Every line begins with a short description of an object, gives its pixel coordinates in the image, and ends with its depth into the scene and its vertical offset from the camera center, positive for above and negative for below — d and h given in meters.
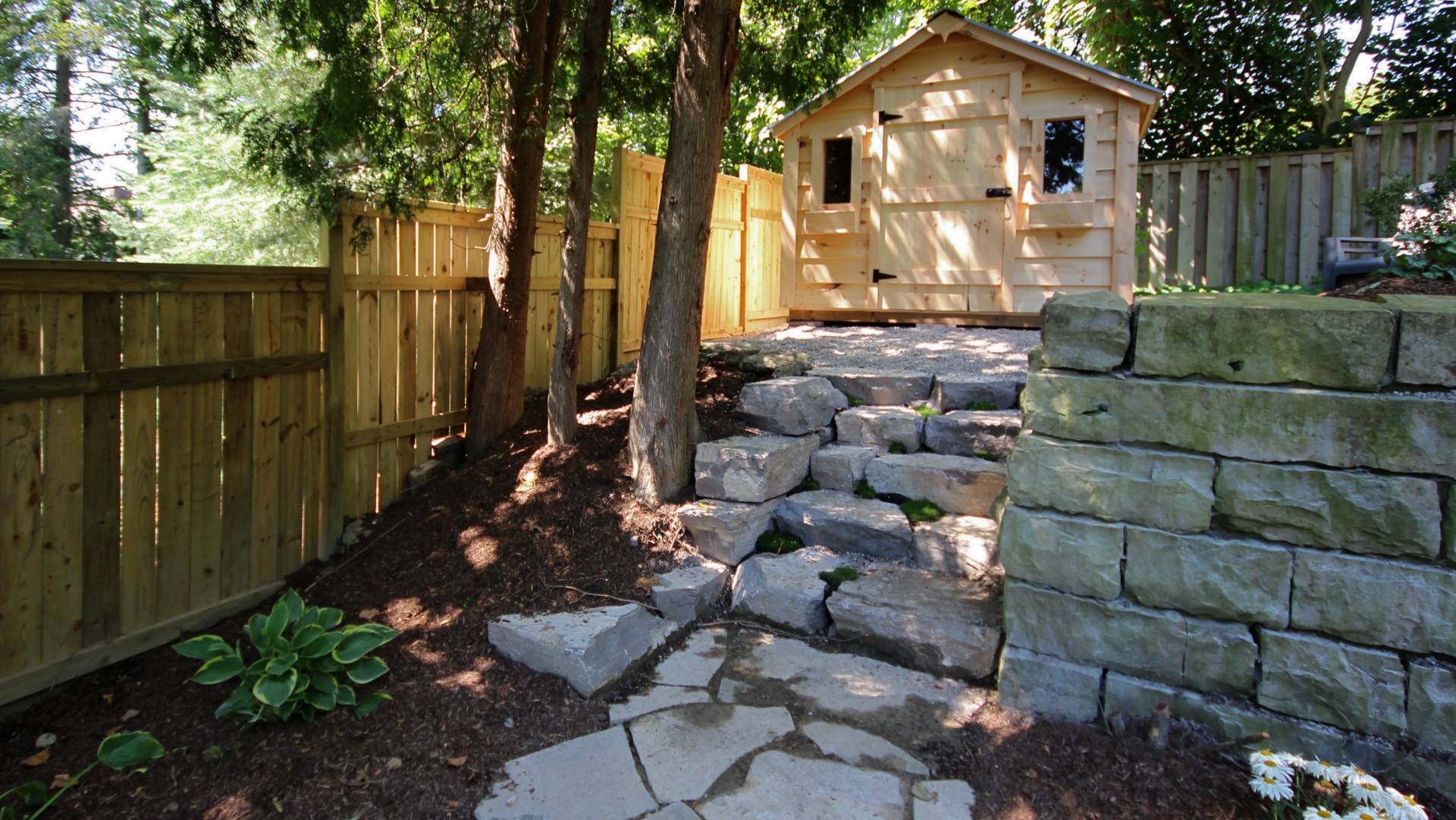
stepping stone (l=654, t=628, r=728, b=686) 3.99 -1.43
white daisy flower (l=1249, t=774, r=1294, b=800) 2.76 -1.33
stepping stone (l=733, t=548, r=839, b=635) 4.45 -1.21
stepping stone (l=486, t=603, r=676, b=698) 3.79 -1.28
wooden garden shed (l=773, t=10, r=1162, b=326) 8.56 +1.68
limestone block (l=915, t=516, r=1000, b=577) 4.66 -1.02
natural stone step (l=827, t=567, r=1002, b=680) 3.98 -1.22
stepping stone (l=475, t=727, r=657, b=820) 3.01 -1.52
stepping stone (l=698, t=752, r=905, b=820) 3.03 -1.53
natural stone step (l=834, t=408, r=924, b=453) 5.79 -0.51
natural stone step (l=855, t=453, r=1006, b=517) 5.08 -0.74
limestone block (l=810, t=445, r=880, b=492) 5.51 -0.72
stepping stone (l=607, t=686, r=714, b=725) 3.67 -1.47
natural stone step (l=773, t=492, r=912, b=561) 4.89 -0.96
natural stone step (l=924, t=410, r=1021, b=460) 5.56 -0.51
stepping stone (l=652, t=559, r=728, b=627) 4.48 -1.22
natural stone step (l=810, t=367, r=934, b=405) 6.31 -0.26
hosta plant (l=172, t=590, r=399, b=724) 3.37 -1.24
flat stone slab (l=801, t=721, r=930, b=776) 3.35 -1.50
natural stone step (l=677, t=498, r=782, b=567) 4.91 -0.98
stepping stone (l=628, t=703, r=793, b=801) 3.20 -1.49
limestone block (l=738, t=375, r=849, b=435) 5.76 -0.37
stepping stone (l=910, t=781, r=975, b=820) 3.04 -1.53
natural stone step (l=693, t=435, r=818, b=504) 5.08 -0.68
